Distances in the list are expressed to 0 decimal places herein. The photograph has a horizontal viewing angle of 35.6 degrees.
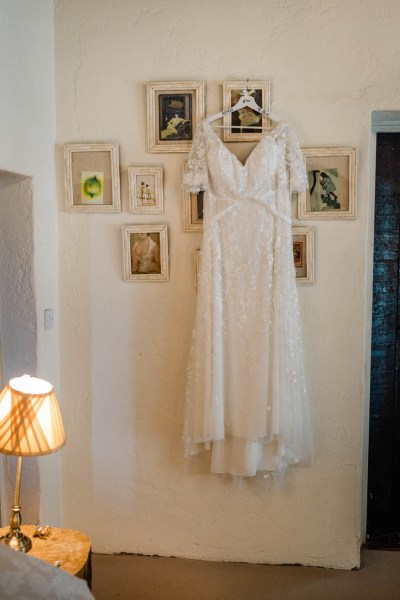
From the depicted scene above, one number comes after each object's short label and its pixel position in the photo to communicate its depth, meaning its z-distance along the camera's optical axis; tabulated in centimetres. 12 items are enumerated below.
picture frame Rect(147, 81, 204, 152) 288
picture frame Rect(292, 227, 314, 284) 291
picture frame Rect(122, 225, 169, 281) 296
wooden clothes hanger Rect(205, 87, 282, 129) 283
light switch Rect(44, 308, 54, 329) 293
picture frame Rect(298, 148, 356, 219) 287
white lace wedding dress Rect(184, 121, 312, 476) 279
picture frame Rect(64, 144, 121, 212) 295
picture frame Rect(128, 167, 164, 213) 294
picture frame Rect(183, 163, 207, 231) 294
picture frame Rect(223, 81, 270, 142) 286
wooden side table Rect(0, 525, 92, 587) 213
